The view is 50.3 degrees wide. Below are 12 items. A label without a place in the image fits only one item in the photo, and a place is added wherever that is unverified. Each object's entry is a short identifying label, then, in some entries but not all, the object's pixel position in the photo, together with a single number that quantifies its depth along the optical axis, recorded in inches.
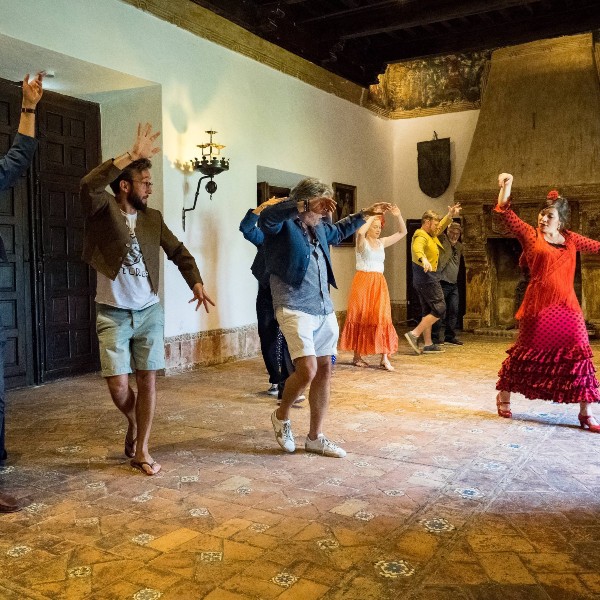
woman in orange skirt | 274.8
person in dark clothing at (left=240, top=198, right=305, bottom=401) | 200.5
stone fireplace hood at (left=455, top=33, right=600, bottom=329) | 384.5
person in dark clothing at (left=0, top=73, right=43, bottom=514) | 117.5
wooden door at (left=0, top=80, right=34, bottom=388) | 236.1
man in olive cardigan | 132.3
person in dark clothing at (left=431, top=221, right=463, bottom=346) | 346.3
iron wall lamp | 268.9
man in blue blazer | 137.1
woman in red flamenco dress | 173.3
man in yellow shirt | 312.2
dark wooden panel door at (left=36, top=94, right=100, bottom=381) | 251.6
